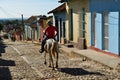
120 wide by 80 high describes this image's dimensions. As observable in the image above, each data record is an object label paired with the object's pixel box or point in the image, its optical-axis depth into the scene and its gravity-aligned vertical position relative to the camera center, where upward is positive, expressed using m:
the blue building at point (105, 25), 7.68 +0.44
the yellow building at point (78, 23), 10.24 +0.72
